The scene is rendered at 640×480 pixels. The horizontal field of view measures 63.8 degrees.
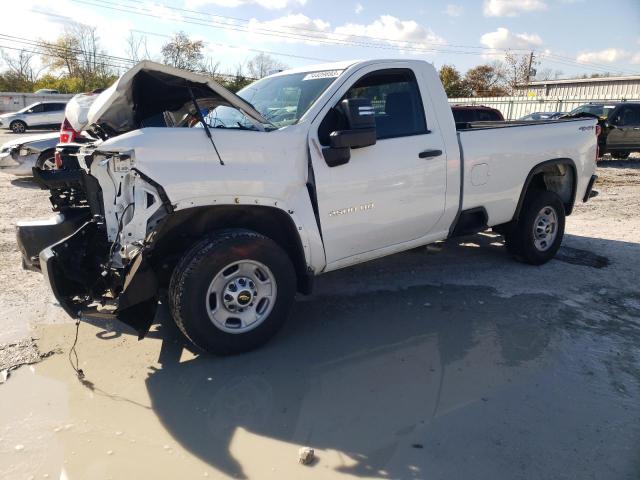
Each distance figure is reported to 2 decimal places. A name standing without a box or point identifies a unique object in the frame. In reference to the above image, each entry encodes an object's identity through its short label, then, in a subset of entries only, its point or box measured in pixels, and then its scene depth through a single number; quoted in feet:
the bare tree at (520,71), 200.95
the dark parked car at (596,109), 55.93
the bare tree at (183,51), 150.51
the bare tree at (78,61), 173.27
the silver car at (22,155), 34.88
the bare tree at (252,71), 135.44
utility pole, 198.21
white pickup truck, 10.98
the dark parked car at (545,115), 60.85
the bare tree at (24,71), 183.93
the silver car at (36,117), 93.50
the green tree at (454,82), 178.60
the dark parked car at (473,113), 43.32
